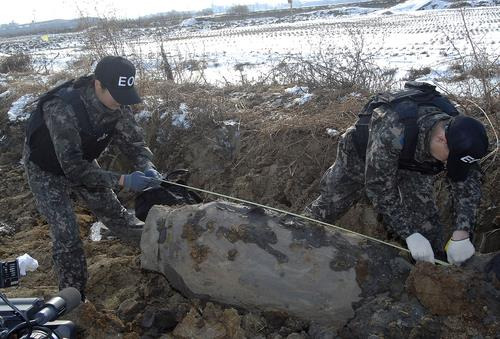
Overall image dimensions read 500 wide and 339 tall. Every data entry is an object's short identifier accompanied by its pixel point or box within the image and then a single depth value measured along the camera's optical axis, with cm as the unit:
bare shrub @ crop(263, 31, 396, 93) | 578
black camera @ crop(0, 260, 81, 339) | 154
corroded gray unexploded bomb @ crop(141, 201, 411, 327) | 257
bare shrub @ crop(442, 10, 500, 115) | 412
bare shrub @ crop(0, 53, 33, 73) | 1171
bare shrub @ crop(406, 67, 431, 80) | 716
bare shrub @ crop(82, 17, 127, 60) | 791
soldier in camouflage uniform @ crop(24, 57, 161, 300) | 301
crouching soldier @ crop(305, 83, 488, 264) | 229
